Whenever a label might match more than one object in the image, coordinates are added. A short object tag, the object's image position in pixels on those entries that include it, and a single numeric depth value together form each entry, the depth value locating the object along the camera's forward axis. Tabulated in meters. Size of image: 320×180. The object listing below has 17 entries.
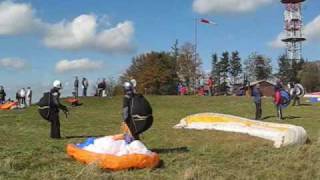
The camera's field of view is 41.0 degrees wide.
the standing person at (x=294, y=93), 28.25
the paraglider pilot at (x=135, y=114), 10.58
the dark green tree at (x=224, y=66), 96.25
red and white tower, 84.65
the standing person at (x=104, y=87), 37.11
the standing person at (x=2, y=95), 34.76
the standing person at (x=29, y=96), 33.12
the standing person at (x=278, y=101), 21.57
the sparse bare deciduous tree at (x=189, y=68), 73.30
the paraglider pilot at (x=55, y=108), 13.76
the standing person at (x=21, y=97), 33.37
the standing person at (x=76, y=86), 34.26
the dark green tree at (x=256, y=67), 89.58
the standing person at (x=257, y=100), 21.67
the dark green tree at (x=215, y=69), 95.96
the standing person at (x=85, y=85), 35.23
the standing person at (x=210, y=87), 40.53
